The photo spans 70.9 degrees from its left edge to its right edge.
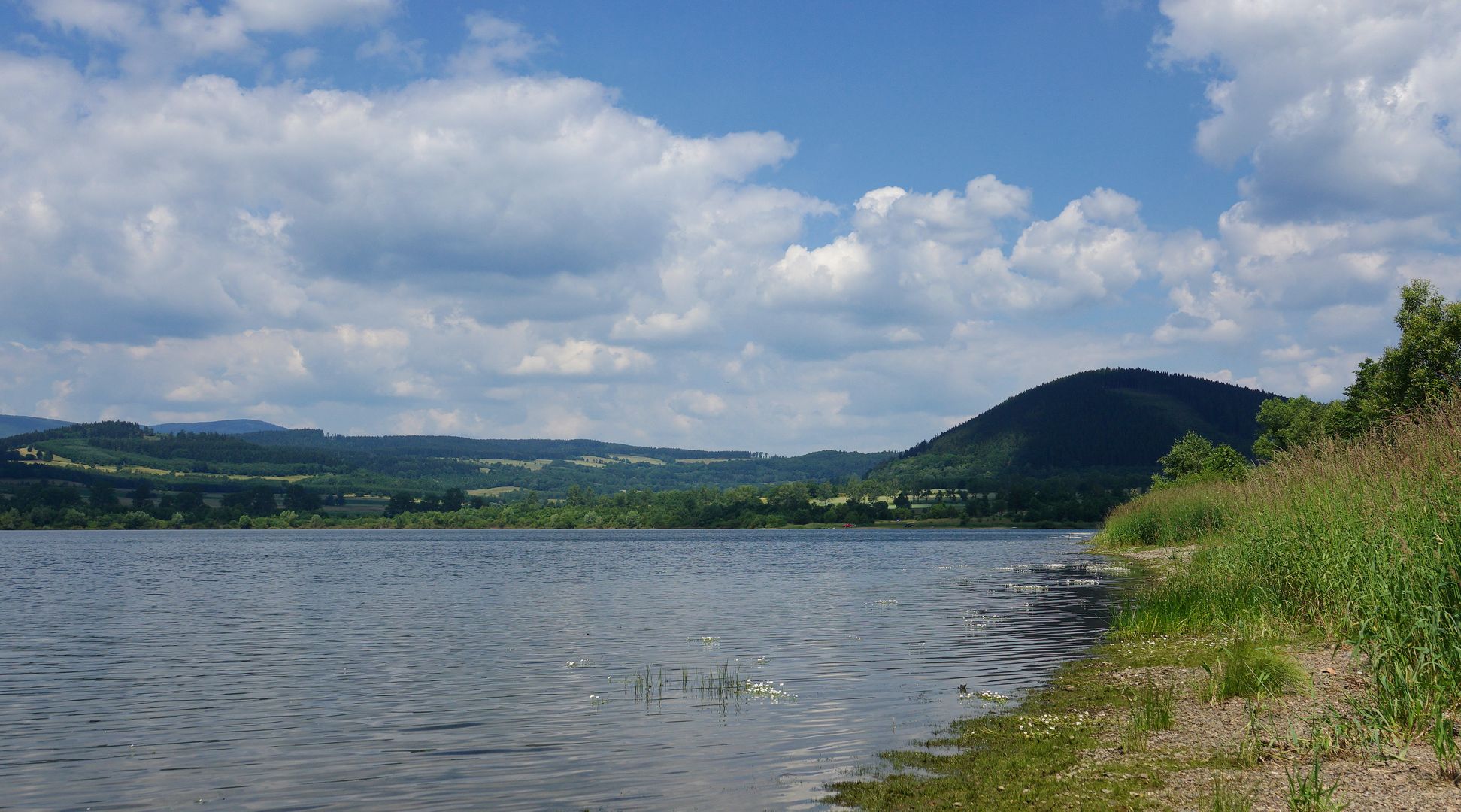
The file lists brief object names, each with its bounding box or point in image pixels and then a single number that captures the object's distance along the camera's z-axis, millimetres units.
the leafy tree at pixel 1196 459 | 135250
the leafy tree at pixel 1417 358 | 77500
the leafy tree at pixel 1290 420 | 114812
